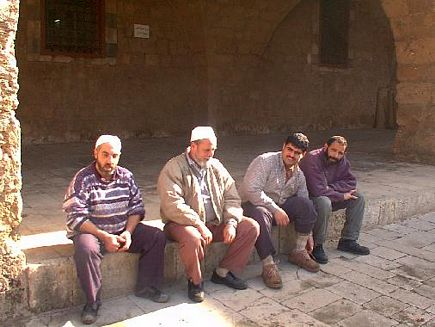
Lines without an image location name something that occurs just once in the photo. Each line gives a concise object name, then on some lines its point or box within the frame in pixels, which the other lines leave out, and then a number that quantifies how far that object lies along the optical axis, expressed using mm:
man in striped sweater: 2943
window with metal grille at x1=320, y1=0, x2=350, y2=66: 11695
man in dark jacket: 4121
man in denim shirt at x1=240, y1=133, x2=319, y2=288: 3729
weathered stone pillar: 2765
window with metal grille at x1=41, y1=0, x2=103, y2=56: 7926
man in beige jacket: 3299
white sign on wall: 8766
